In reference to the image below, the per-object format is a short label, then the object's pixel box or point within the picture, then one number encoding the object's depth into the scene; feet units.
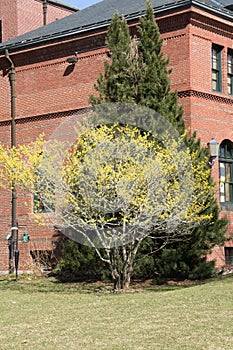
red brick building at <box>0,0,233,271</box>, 69.72
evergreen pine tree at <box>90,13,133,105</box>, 61.41
